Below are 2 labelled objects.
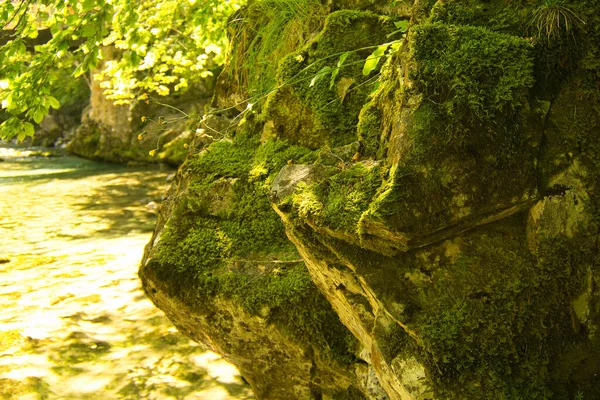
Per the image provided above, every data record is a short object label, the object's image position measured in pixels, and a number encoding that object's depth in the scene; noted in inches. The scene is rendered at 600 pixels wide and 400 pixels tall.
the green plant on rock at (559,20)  91.1
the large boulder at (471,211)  87.3
